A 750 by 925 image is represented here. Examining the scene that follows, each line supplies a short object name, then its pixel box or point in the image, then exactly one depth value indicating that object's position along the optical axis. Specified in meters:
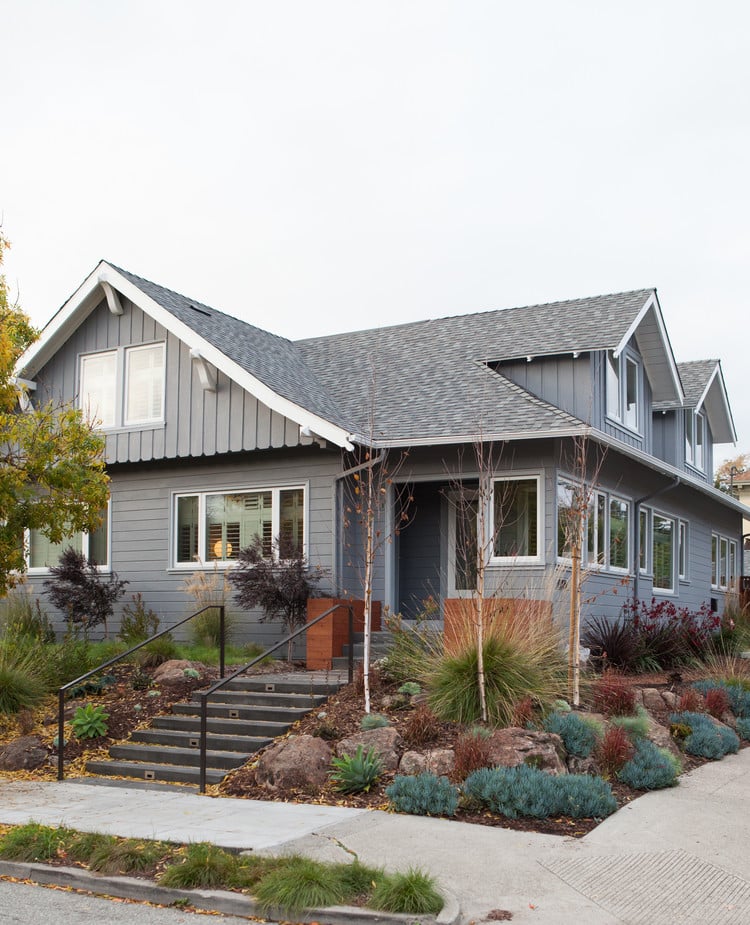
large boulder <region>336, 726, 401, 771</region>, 9.31
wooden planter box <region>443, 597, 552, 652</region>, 10.70
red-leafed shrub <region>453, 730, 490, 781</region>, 8.77
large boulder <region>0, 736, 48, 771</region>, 10.62
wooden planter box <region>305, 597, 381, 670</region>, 13.81
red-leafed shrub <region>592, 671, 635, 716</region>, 10.73
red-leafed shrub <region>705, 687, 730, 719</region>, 12.03
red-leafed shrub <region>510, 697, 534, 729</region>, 9.62
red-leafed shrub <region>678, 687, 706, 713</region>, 11.82
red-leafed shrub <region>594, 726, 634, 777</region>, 9.27
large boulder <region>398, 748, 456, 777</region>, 9.01
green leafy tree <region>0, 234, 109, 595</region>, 11.07
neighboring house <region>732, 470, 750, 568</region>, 48.80
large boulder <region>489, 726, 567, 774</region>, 8.77
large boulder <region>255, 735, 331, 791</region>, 9.24
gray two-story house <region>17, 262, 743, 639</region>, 15.02
